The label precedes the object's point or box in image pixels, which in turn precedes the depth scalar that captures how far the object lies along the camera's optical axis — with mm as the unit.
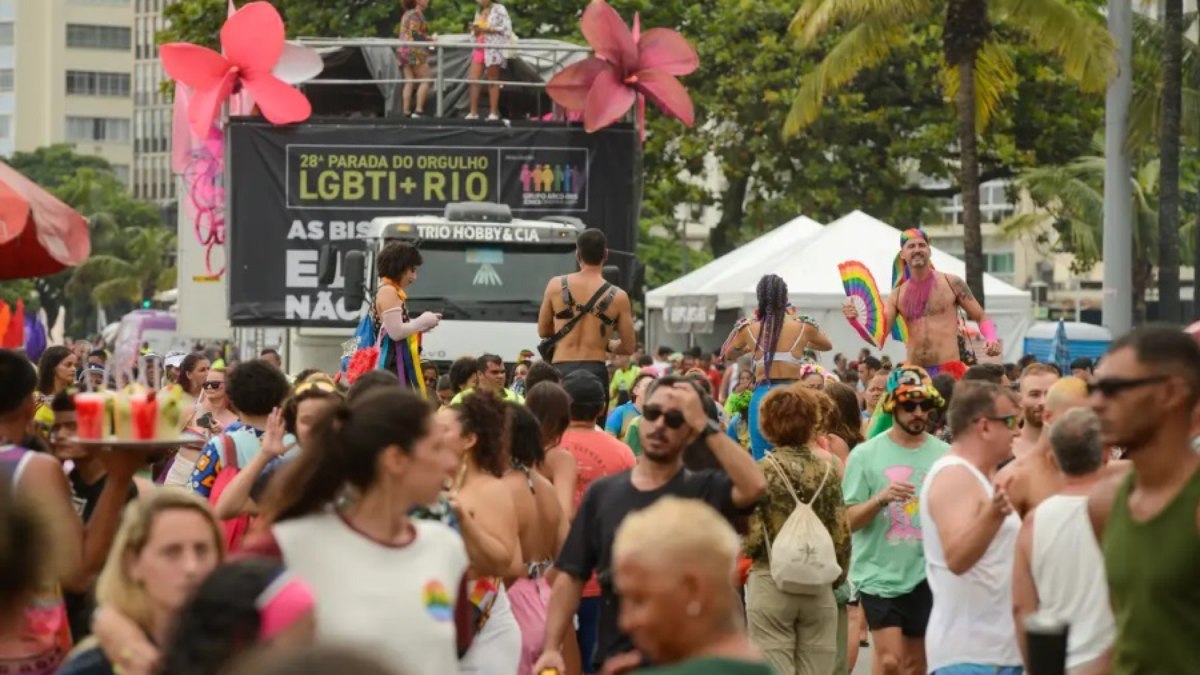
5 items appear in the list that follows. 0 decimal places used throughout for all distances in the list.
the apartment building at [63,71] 132625
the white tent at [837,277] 31688
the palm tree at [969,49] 28766
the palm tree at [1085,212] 47375
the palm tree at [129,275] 97812
